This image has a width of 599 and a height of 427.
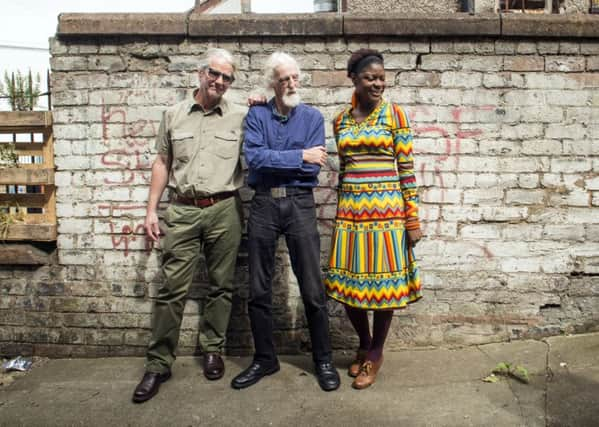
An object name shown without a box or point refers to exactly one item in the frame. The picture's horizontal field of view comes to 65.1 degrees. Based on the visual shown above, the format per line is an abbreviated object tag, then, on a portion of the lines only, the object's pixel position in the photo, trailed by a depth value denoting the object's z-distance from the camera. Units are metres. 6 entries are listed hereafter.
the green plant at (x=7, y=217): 3.88
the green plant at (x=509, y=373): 3.23
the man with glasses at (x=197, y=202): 3.20
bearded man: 3.02
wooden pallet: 3.79
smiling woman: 2.99
